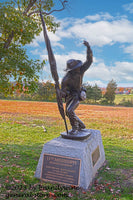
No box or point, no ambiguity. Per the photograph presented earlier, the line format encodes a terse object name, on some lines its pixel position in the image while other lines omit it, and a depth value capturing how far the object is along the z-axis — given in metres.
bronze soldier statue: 5.02
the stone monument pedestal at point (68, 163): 4.27
